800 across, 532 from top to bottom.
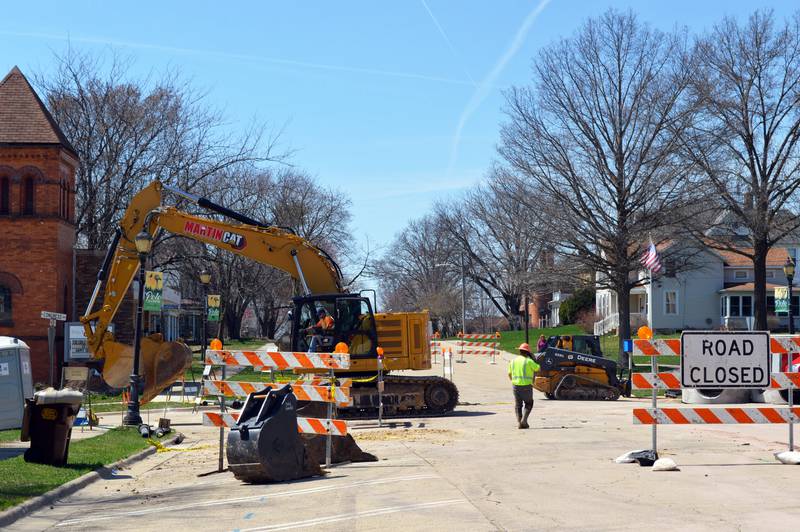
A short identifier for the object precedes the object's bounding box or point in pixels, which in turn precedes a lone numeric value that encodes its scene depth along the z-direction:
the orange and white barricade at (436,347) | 58.91
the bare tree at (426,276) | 89.62
